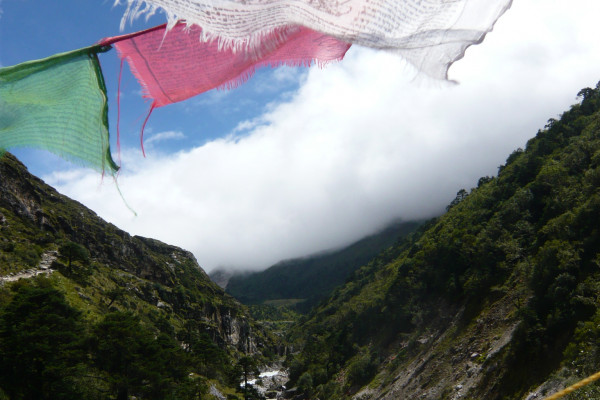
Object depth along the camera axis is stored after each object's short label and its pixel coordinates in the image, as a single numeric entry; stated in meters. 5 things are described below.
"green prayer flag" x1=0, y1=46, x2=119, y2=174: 2.91
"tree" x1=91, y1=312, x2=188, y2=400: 28.31
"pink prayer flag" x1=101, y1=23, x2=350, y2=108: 2.73
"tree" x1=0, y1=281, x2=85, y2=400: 21.12
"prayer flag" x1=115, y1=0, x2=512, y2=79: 2.05
